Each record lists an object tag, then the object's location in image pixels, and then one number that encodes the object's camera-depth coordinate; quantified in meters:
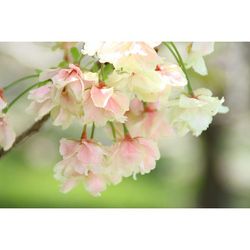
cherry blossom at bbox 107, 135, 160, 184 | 0.83
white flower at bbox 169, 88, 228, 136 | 0.82
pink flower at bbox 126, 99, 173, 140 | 0.89
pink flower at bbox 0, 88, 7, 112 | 0.82
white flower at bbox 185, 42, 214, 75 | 0.84
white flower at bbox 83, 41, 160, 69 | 0.78
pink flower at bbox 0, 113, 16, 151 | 0.83
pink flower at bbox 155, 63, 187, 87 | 0.80
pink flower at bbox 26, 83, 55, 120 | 0.80
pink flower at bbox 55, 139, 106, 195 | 0.82
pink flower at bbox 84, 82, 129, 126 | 0.78
